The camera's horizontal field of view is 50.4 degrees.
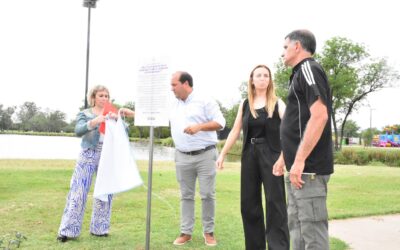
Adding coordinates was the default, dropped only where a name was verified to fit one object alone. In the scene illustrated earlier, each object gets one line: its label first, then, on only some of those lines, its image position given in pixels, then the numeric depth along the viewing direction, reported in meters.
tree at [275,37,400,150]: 37.41
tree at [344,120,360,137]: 86.75
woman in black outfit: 4.20
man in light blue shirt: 5.07
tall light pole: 19.14
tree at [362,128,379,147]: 61.43
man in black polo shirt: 3.01
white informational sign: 4.19
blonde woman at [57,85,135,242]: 5.18
